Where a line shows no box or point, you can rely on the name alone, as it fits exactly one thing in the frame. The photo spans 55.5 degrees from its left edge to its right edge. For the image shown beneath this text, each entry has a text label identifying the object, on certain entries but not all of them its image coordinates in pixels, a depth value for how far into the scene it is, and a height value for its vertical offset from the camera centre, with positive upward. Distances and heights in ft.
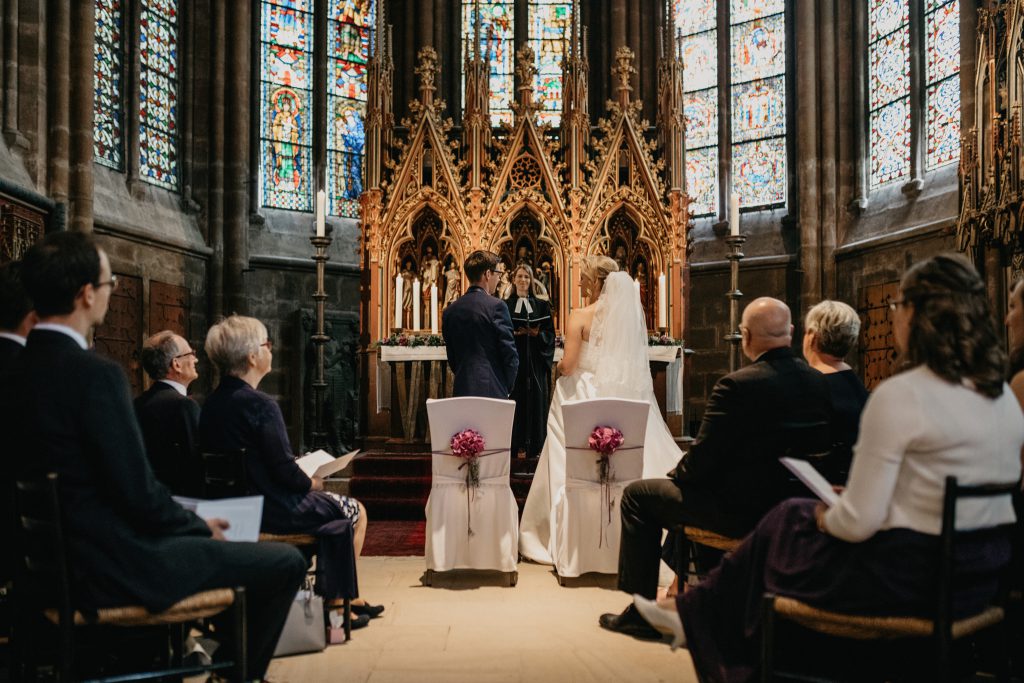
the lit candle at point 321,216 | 27.71 +4.06
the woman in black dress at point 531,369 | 25.32 -0.34
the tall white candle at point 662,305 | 29.89 +1.57
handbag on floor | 11.94 -3.35
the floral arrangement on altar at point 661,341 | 28.86 +0.44
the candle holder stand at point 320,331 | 28.02 +0.75
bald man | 11.35 -0.93
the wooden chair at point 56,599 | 8.11 -2.13
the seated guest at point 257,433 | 12.31 -0.96
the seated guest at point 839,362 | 12.21 -0.09
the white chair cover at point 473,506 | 16.56 -2.57
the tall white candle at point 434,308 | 30.60 +1.53
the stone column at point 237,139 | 42.22 +9.50
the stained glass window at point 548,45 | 46.21 +14.80
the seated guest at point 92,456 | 8.23 -0.84
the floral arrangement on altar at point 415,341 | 28.19 +0.45
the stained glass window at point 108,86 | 37.37 +10.57
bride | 18.78 -0.31
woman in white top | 7.72 -0.90
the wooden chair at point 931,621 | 7.70 -2.22
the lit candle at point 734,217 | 25.95 +3.77
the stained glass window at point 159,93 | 40.06 +11.07
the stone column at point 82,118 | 33.35 +8.29
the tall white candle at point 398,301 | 29.48 +1.66
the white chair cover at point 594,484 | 16.35 -2.18
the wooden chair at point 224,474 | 11.79 -1.43
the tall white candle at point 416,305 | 29.84 +1.58
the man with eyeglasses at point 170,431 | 12.44 -0.98
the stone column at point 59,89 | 31.99 +8.97
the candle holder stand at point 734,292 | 26.31 +1.75
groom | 19.19 +0.36
